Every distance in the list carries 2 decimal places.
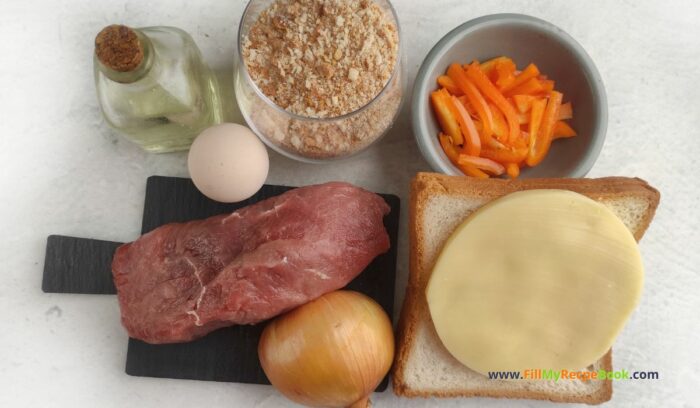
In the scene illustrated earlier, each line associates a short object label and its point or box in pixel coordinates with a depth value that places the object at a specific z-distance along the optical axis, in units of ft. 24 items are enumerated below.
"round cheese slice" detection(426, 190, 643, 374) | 1.28
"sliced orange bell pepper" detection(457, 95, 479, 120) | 1.40
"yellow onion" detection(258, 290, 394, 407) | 1.29
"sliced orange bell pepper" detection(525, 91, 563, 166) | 1.41
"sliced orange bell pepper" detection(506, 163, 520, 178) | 1.41
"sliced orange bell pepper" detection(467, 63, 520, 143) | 1.38
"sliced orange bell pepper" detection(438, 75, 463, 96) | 1.41
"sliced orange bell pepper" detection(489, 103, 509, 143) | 1.38
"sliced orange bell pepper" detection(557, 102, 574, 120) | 1.43
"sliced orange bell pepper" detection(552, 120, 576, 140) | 1.42
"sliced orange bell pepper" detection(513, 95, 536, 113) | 1.39
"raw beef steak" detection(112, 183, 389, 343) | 1.32
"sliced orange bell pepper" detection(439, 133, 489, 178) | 1.40
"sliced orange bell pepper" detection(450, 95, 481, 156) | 1.38
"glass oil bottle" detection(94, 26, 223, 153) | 1.19
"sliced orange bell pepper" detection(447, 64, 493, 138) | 1.37
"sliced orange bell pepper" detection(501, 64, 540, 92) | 1.41
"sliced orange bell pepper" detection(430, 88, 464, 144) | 1.39
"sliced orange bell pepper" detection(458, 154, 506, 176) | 1.39
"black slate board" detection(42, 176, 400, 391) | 1.43
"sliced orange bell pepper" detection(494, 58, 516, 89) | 1.40
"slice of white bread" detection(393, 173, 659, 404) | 1.35
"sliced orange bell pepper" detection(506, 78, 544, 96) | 1.41
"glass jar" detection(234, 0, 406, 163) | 1.30
